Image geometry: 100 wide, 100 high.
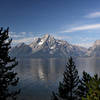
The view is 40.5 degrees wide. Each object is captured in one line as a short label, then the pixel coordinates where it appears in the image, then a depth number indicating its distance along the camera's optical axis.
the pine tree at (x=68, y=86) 27.23
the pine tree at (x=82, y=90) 23.77
